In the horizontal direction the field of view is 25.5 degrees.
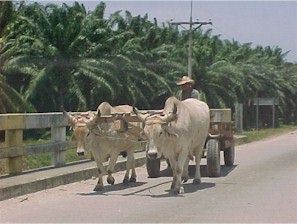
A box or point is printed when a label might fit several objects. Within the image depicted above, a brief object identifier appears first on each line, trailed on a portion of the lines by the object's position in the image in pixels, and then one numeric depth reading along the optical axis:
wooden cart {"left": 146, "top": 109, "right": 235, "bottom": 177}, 14.08
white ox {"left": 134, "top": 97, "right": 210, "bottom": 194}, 10.80
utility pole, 36.69
